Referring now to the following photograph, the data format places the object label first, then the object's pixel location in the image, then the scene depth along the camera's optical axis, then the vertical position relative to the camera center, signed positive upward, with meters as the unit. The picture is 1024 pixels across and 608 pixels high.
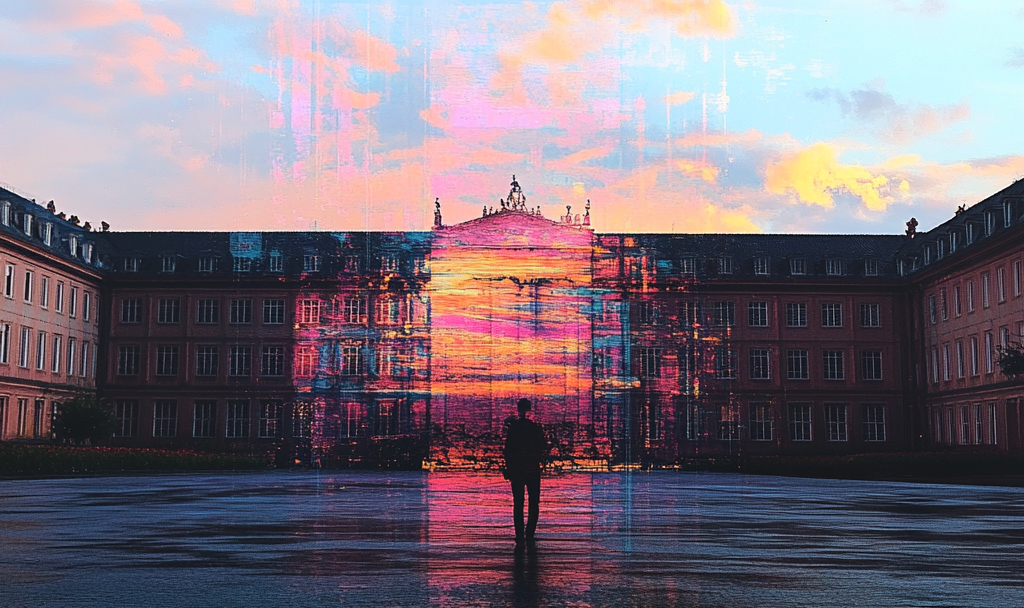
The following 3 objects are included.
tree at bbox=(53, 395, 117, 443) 57.62 +1.82
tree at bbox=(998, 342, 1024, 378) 41.34 +3.61
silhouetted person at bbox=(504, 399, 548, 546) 14.29 +0.12
